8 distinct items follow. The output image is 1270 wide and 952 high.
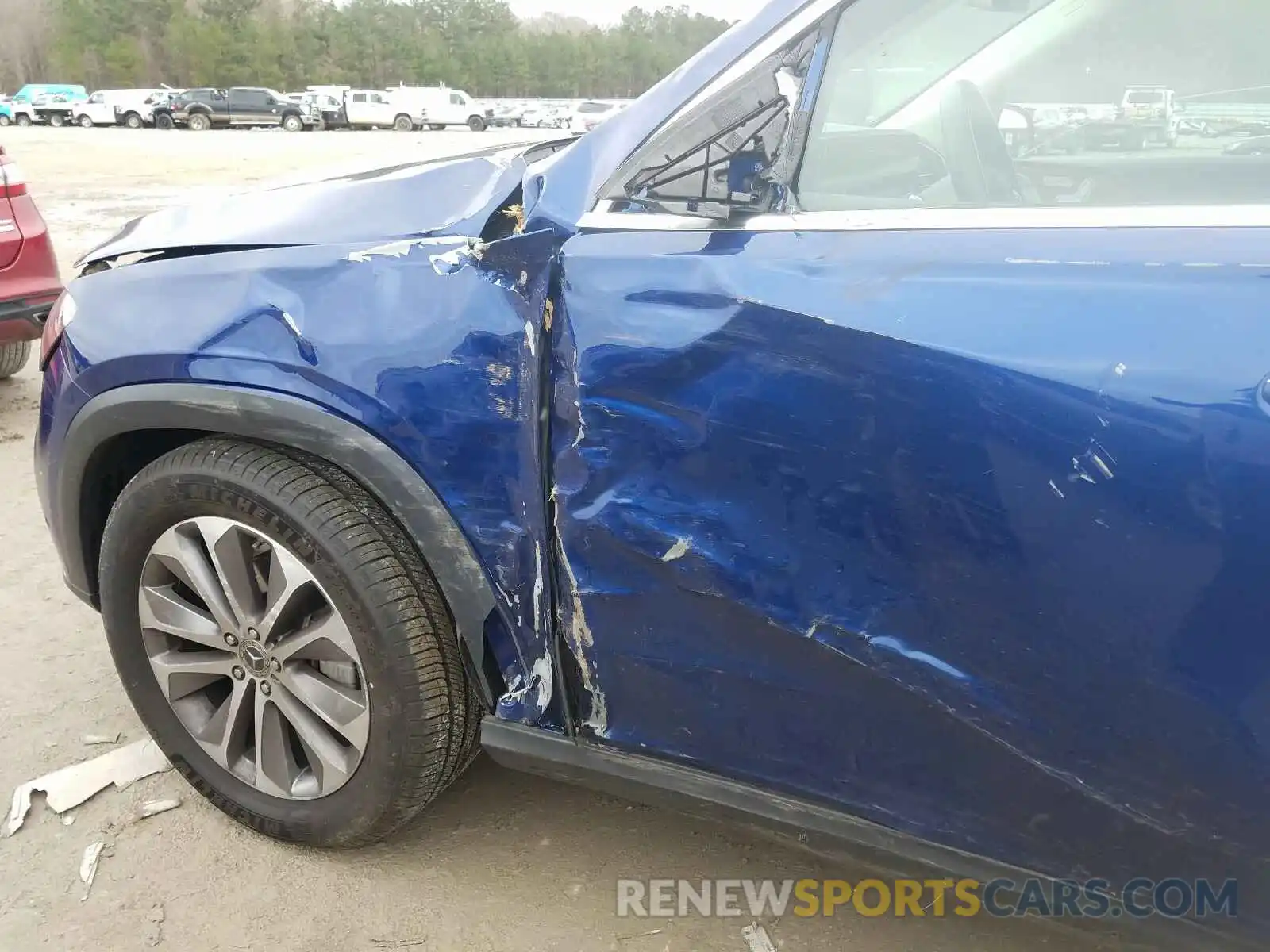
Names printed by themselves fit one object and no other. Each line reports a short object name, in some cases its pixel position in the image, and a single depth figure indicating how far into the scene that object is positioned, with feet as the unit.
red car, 13.88
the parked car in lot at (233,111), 133.69
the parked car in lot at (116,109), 138.41
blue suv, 4.08
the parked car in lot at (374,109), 138.92
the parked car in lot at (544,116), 136.34
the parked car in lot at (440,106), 139.44
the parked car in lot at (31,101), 149.07
